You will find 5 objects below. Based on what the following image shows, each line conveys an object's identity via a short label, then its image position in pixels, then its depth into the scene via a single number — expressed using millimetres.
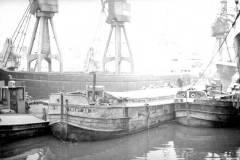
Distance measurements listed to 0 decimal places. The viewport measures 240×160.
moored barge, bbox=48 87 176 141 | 18750
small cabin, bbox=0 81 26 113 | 22953
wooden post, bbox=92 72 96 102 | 20578
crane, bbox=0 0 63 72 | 34156
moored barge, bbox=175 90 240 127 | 21922
